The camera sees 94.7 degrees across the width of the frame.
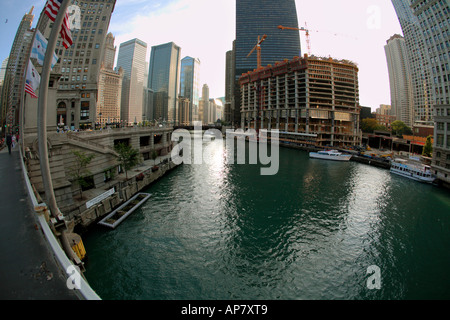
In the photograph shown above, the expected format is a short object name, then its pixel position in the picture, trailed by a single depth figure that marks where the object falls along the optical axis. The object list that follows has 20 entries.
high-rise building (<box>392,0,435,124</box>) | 159.25
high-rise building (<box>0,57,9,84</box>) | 168.31
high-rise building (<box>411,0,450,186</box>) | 50.00
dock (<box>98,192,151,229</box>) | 25.14
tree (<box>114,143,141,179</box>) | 38.62
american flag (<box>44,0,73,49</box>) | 14.22
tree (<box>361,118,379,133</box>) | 145.25
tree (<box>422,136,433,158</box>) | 75.81
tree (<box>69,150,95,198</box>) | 28.56
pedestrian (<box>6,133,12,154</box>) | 32.07
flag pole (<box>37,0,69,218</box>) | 13.04
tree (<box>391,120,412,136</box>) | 137.50
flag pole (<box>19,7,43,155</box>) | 25.45
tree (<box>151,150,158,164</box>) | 54.50
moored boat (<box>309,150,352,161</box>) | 77.28
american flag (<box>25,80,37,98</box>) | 19.84
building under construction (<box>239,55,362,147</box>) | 116.75
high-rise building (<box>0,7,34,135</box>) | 96.96
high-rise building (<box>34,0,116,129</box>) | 58.72
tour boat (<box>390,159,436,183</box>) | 50.78
